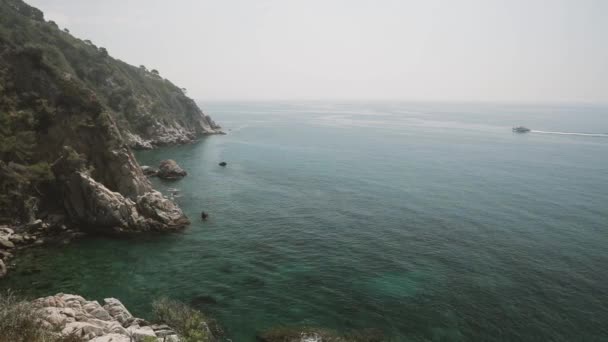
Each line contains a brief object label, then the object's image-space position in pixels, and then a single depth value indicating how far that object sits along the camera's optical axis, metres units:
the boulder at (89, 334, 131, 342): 23.23
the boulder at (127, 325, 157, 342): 25.40
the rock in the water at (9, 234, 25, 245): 46.57
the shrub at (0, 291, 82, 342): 19.91
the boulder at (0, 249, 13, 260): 43.01
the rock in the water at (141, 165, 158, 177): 89.12
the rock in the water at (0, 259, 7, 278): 39.54
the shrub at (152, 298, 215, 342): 27.59
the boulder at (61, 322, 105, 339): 23.73
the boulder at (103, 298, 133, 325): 29.63
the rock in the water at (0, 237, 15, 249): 44.85
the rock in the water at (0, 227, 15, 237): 46.49
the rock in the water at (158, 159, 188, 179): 88.12
